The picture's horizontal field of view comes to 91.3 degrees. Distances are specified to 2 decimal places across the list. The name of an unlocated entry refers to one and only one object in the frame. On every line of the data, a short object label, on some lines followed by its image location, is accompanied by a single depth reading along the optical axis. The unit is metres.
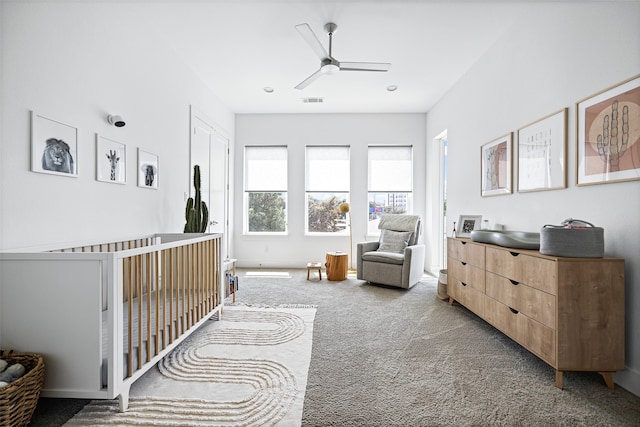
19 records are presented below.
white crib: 1.44
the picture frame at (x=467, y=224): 3.29
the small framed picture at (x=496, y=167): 2.87
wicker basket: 1.24
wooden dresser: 1.70
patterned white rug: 1.48
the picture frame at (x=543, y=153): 2.20
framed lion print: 1.80
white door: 3.93
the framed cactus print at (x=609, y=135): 1.68
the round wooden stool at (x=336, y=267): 4.40
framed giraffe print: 2.30
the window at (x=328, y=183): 5.45
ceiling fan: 2.62
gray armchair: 3.88
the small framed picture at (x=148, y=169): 2.81
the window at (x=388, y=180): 5.41
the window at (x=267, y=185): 5.48
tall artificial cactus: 3.17
